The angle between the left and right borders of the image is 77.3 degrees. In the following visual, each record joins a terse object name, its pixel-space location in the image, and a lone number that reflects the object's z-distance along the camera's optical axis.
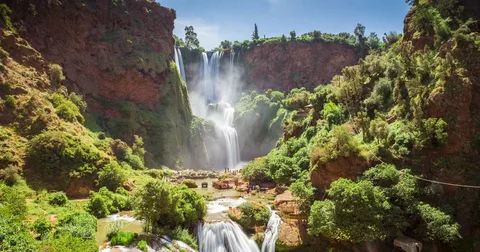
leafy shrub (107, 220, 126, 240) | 20.92
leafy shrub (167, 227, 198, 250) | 22.34
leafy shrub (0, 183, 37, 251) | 14.03
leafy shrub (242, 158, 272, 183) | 39.59
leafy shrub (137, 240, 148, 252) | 19.62
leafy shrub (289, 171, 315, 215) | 25.36
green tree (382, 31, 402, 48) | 46.31
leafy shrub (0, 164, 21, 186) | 25.31
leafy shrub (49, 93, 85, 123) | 35.03
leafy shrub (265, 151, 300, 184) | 32.44
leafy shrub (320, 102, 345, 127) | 36.25
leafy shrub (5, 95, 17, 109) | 30.31
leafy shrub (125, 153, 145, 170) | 42.53
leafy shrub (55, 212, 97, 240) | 18.31
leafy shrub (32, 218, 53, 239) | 18.26
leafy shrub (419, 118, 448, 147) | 23.67
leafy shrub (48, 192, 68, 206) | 25.09
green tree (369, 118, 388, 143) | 26.33
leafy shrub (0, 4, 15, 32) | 37.00
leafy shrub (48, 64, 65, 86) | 39.12
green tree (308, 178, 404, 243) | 20.58
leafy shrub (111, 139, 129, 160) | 41.78
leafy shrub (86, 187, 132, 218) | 25.55
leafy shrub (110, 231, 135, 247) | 19.88
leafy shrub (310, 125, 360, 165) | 25.48
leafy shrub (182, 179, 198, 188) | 40.69
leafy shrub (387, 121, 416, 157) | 25.03
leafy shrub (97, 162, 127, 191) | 30.47
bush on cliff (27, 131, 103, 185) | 28.69
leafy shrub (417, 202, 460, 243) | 19.86
